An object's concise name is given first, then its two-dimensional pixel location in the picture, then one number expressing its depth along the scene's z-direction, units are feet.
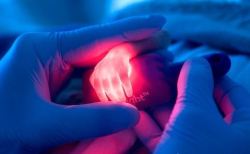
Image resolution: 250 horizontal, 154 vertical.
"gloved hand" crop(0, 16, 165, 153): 1.73
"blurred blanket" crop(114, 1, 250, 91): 2.73
